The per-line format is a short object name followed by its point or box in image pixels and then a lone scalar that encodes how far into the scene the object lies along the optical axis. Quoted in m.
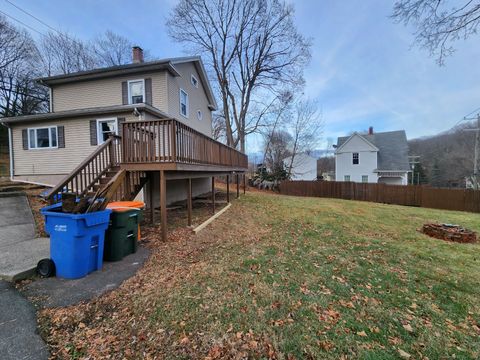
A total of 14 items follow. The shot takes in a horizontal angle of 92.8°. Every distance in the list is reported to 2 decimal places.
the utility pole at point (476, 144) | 18.75
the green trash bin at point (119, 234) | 4.41
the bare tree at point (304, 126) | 26.06
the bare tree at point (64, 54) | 23.09
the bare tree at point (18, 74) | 19.91
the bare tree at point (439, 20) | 5.43
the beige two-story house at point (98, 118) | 9.75
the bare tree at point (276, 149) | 27.02
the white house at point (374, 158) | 26.27
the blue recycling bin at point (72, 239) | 3.55
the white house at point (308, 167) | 36.67
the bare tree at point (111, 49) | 25.80
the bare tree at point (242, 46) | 21.12
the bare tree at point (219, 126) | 27.63
